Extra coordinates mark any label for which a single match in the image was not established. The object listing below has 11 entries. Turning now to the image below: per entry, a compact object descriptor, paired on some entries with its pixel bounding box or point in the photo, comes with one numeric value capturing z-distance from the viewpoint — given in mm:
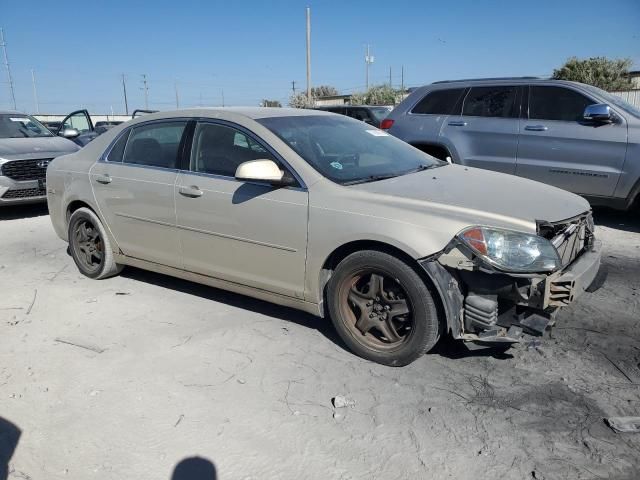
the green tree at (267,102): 51625
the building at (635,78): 32750
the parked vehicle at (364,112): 14609
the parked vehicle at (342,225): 3150
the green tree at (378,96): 43619
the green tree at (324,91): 71250
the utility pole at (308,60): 29766
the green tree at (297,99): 53550
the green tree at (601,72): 32438
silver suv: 6539
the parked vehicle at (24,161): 8148
